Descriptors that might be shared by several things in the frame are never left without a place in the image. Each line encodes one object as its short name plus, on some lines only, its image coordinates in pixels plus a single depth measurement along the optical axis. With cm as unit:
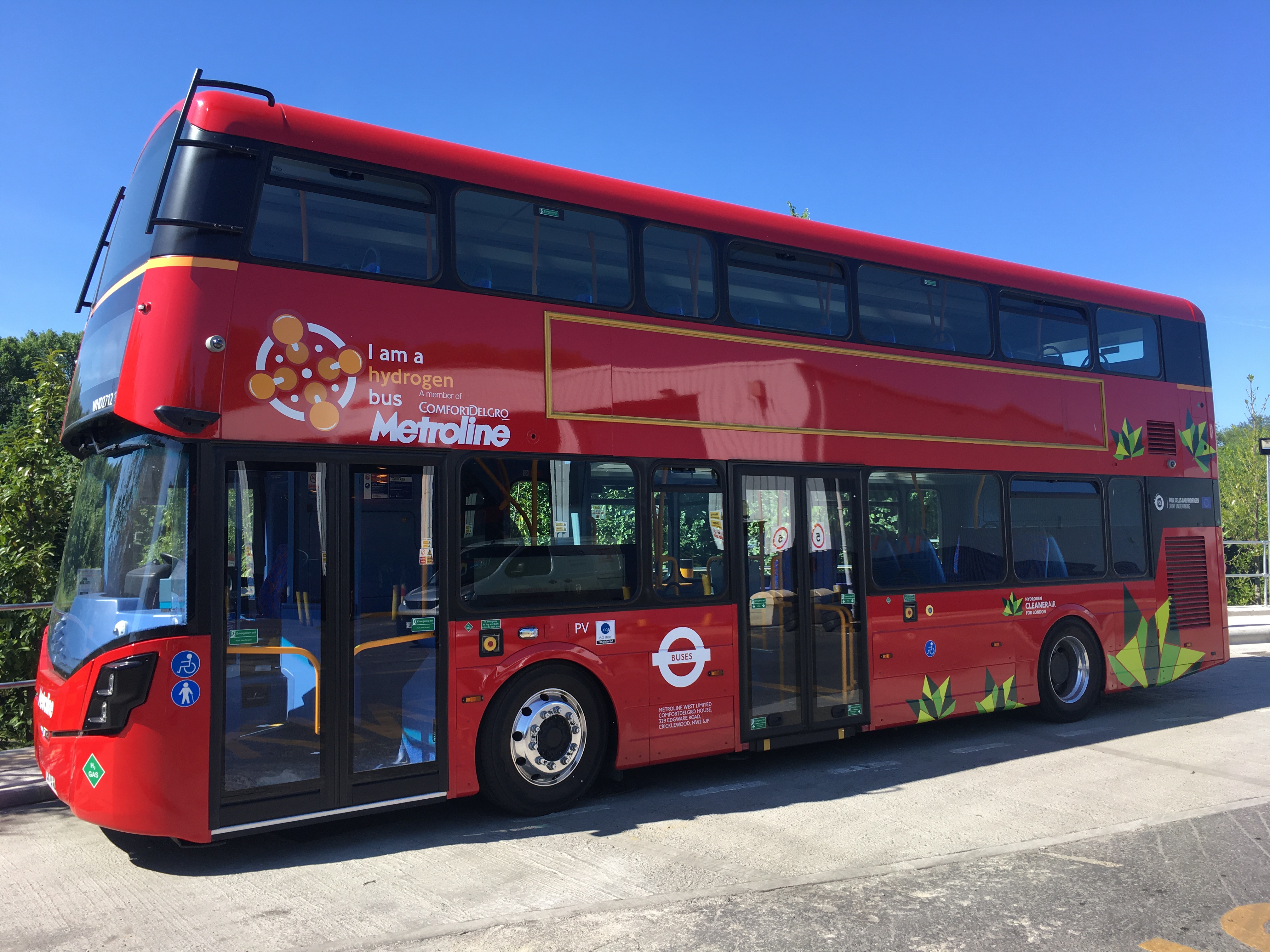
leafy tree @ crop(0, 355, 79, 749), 861
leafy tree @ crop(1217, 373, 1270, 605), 2297
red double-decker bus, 525
